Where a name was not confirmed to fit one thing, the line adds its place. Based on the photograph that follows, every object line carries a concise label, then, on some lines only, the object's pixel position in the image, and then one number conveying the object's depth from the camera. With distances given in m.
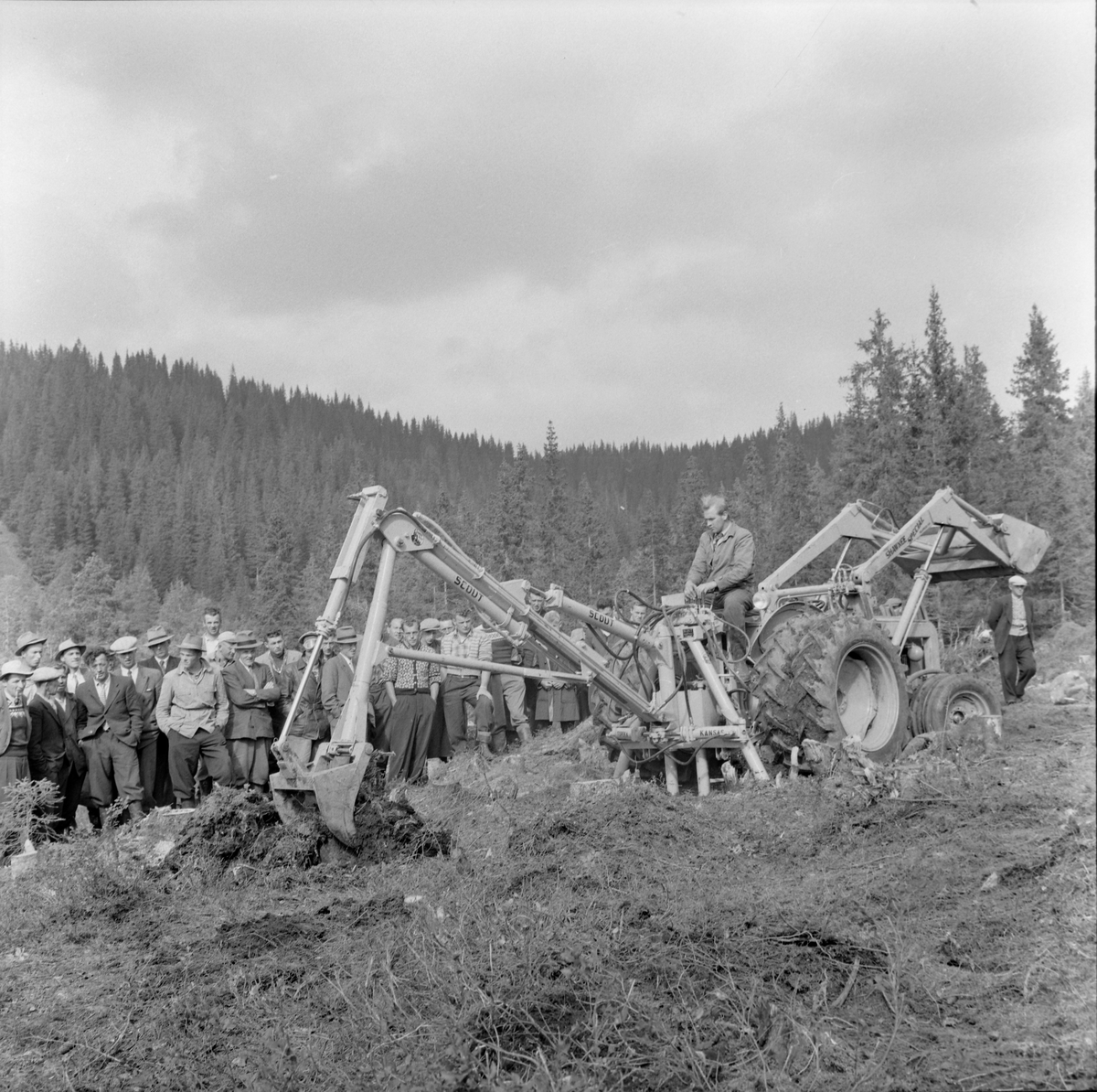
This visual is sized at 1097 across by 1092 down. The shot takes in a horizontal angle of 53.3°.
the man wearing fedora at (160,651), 12.70
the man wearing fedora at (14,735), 9.75
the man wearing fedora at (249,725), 11.57
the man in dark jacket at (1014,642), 13.85
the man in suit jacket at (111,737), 10.84
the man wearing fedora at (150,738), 11.25
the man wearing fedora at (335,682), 12.24
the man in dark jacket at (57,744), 10.27
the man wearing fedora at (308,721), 11.82
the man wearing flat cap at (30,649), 11.05
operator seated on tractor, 10.14
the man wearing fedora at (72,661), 11.60
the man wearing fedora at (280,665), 12.21
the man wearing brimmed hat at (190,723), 11.19
